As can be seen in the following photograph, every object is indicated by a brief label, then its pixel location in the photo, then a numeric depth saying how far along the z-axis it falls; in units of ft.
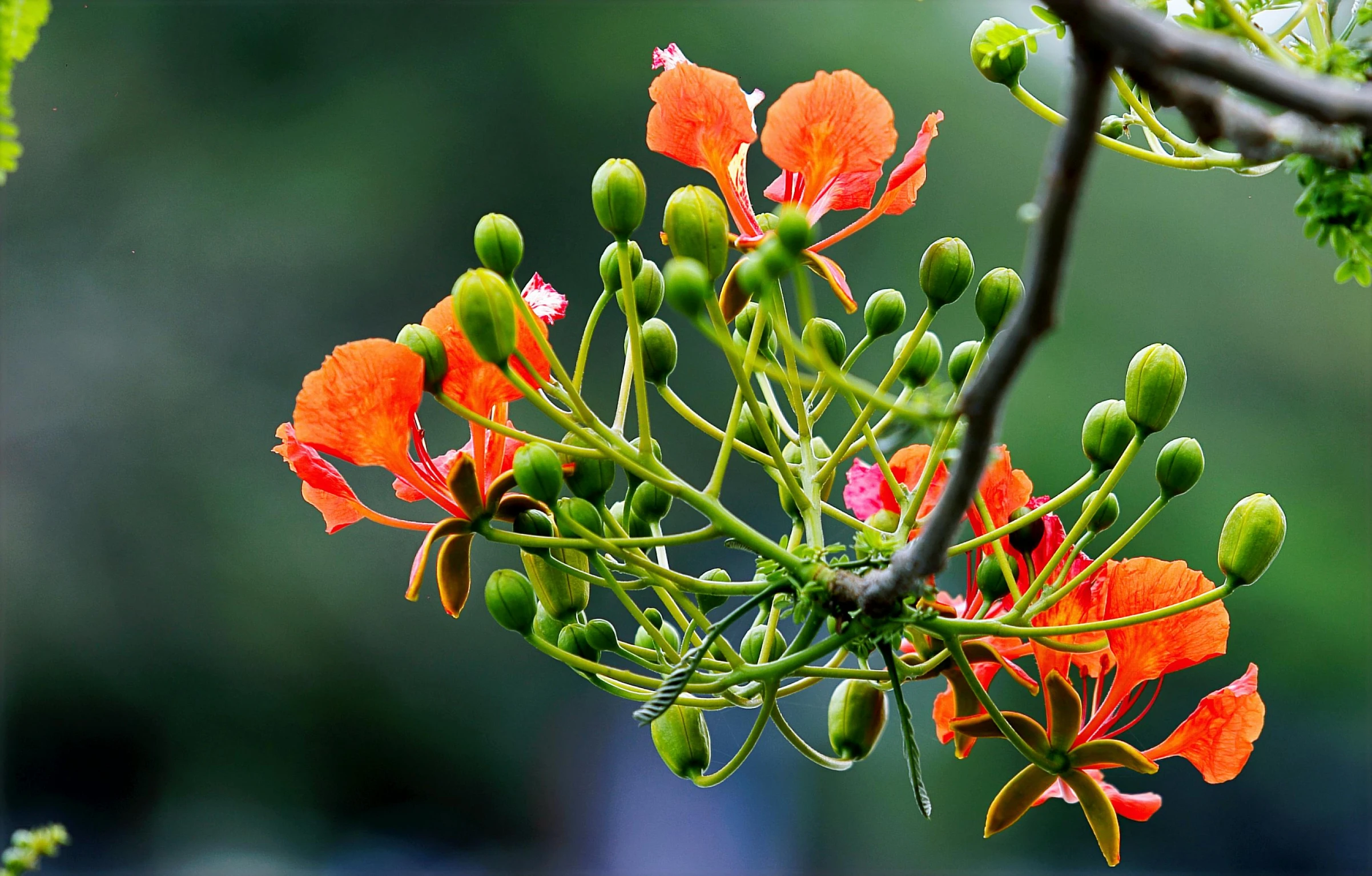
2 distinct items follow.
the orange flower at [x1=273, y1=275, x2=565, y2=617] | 6.08
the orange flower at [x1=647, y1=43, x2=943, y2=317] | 6.08
